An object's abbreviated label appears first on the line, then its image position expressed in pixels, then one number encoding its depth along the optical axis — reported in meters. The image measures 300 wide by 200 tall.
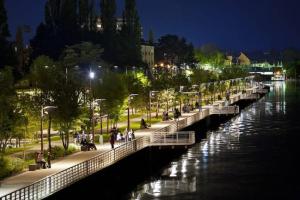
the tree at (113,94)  70.50
